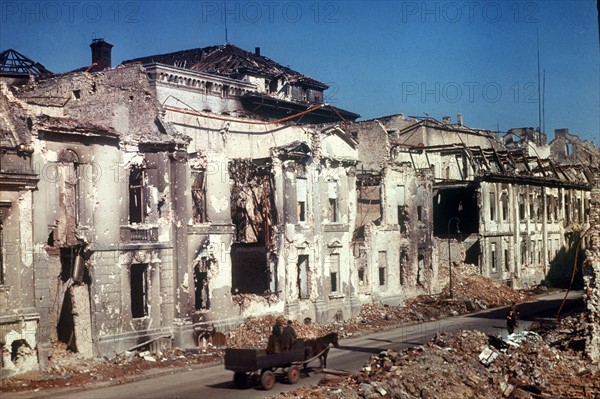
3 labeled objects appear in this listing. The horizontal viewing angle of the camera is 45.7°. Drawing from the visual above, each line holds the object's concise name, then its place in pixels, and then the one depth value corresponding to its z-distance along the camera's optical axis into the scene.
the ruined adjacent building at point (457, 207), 42.56
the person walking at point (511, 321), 30.81
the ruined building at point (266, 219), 30.91
